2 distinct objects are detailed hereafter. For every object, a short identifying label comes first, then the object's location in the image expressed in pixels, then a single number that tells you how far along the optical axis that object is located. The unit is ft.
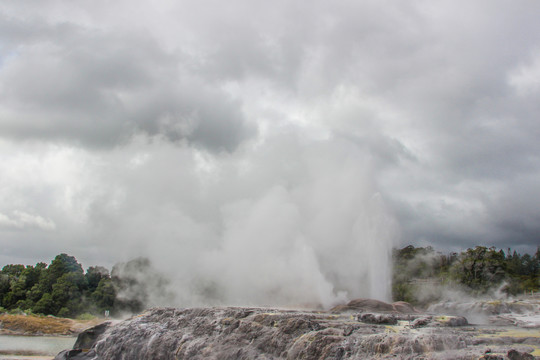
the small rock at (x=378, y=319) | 67.87
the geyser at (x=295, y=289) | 128.47
